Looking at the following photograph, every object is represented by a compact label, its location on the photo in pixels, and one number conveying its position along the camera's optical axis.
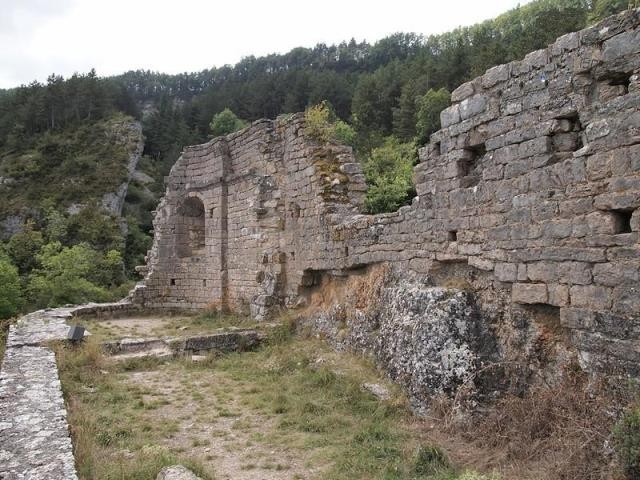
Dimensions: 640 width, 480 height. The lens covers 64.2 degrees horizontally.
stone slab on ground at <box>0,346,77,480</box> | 3.96
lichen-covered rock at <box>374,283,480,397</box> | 5.81
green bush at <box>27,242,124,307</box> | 26.25
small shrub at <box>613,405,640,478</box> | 3.60
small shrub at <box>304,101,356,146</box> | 10.95
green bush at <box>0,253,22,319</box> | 25.83
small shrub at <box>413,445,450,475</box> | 4.58
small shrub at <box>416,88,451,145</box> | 40.31
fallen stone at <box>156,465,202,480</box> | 4.30
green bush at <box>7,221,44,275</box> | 38.56
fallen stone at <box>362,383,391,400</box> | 6.48
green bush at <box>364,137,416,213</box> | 28.45
